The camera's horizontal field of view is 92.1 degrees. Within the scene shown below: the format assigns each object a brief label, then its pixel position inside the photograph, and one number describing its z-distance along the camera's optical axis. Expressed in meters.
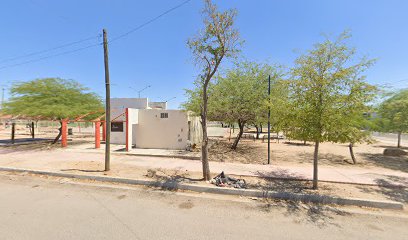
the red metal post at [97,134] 14.50
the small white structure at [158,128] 14.20
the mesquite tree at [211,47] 6.47
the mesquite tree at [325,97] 5.75
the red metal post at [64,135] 14.72
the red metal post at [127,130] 13.18
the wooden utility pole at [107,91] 8.15
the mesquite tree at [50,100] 14.04
